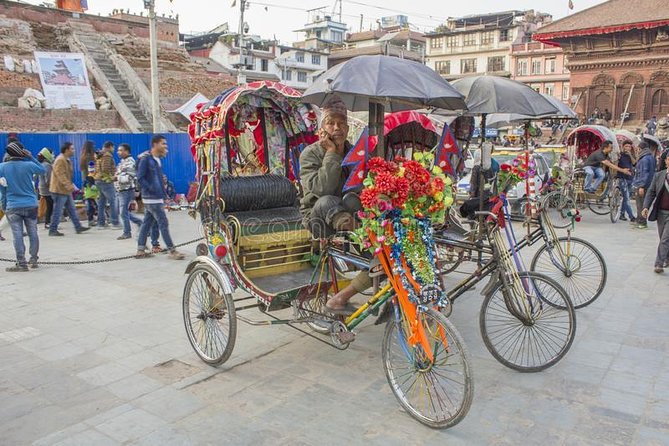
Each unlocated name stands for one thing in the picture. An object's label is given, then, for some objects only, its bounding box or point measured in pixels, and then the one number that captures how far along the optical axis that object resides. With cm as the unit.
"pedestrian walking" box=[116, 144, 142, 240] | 987
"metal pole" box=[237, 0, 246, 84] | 2541
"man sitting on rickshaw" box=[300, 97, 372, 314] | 436
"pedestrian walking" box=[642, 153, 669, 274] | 745
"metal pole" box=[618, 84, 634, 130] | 2695
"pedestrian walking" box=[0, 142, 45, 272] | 757
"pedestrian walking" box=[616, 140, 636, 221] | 1207
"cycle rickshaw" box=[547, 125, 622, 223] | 1198
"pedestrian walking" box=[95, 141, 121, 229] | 1103
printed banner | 2203
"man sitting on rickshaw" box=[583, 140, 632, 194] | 1299
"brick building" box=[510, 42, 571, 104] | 4753
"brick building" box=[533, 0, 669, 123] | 2702
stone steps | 2350
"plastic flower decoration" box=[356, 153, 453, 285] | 359
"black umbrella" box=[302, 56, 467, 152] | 450
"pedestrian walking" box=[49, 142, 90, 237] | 1025
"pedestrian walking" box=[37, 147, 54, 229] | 1094
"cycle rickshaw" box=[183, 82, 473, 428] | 361
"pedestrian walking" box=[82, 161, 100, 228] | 1164
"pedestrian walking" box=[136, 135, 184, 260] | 830
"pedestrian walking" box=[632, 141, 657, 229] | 1020
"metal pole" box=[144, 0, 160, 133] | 1681
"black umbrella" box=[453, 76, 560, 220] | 558
